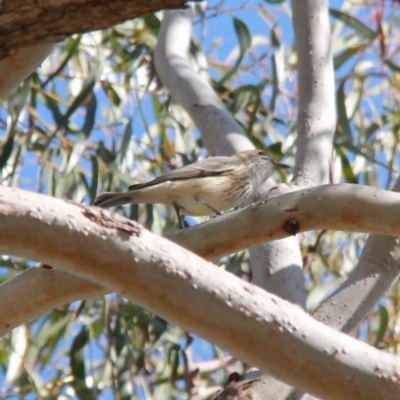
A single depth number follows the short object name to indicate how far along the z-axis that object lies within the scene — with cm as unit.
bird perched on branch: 730
